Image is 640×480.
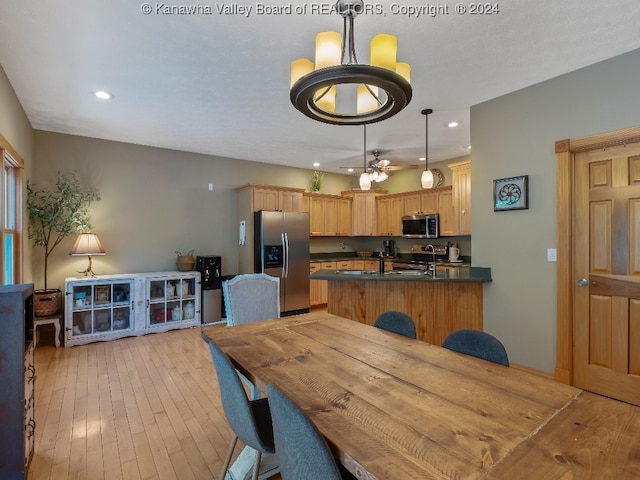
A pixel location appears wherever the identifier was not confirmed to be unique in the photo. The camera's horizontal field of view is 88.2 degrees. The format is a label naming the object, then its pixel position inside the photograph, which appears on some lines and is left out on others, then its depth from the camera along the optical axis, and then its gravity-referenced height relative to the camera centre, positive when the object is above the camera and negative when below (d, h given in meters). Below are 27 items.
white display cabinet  4.05 -0.87
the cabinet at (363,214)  6.63 +0.48
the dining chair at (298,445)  0.84 -0.56
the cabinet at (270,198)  5.24 +0.67
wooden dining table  0.83 -0.57
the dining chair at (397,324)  2.02 -0.54
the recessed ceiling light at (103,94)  3.04 +1.36
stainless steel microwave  5.48 +0.21
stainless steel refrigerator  5.13 -0.23
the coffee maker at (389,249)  6.58 -0.22
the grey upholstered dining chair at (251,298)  2.65 -0.50
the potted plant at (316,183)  6.33 +1.07
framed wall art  2.97 +0.41
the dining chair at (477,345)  1.58 -0.54
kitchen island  3.27 -0.61
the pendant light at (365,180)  4.01 +0.70
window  3.11 +0.20
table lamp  4.07 -0.08
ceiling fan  4.32 +0.95
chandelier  1.48 +0.76
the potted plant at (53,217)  3.89 +0.28
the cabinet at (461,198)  4.86 +0.60
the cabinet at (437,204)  5.32 +0.57
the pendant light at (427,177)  3.45 +0.64
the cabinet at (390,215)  6.17 +0.45
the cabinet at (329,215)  6.23 +0.45
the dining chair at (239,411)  1.28 -0.71
